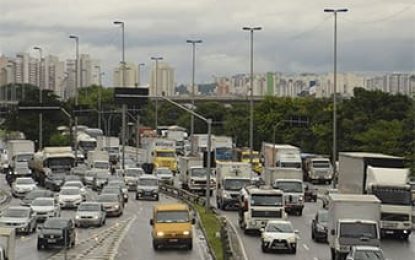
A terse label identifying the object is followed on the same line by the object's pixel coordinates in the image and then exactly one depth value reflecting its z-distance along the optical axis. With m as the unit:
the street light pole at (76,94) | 110.00
